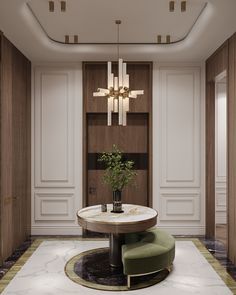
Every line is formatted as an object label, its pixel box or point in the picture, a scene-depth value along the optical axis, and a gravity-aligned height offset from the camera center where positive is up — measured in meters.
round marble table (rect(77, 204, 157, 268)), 3.24 -0.74
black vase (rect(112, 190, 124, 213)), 3.70 -0.61
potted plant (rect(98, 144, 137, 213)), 3.62 -0.33
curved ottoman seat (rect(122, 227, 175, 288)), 3.07 -1.03
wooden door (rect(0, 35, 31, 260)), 3.88 +0.04
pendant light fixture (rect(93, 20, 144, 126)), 3.55 +0.67
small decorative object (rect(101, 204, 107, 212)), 3.76 -0.68
